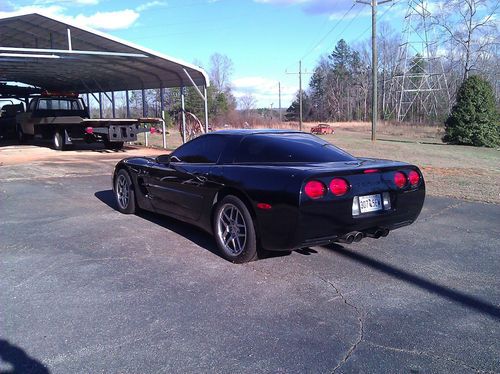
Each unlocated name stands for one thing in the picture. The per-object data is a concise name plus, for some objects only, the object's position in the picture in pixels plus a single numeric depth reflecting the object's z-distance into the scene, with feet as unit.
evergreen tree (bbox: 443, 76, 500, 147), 93.09
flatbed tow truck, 54.24
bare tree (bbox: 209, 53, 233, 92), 249.86
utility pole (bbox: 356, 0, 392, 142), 89.55
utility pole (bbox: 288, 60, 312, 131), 194.18
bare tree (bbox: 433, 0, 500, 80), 149.89
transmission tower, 160.31
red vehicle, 155.29
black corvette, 14.10
